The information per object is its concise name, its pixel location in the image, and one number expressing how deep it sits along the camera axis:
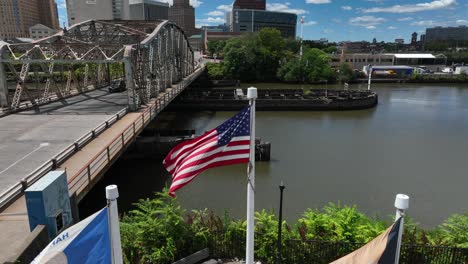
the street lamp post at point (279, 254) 8.08
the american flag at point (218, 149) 5.84
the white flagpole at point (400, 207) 4.91
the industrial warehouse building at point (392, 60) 95.64
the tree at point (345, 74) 73.88
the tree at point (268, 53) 75.75
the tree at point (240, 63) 74.19
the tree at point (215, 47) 121.00
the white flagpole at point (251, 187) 5.81
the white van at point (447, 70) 93.43
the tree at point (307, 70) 71.44
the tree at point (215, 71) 74.31
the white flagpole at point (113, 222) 4.71
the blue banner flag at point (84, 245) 4.15
